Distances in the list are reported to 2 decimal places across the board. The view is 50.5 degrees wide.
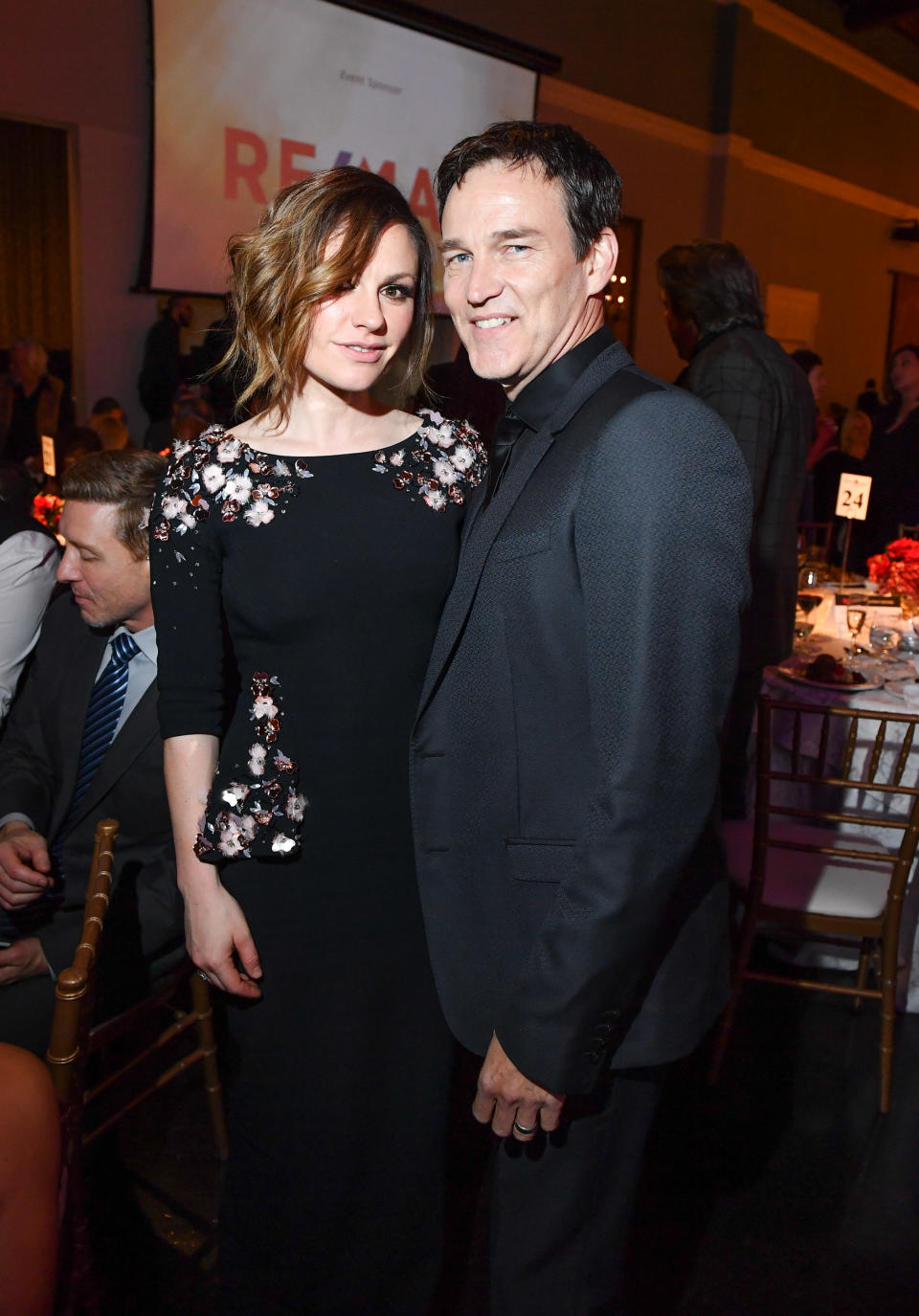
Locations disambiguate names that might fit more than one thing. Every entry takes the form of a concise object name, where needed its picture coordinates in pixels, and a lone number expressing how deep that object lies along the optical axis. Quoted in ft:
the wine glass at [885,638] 10.01
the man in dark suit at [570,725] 3.12
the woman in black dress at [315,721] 4.11
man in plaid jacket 9.20
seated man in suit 5.75
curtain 17.65
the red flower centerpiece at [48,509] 10.84
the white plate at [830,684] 8.47
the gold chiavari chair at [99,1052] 3.90
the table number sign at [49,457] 11.79
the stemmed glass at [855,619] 10.19
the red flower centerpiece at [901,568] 11.14
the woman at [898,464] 16.53
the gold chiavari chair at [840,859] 7.52
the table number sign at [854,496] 12.72
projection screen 17.38
